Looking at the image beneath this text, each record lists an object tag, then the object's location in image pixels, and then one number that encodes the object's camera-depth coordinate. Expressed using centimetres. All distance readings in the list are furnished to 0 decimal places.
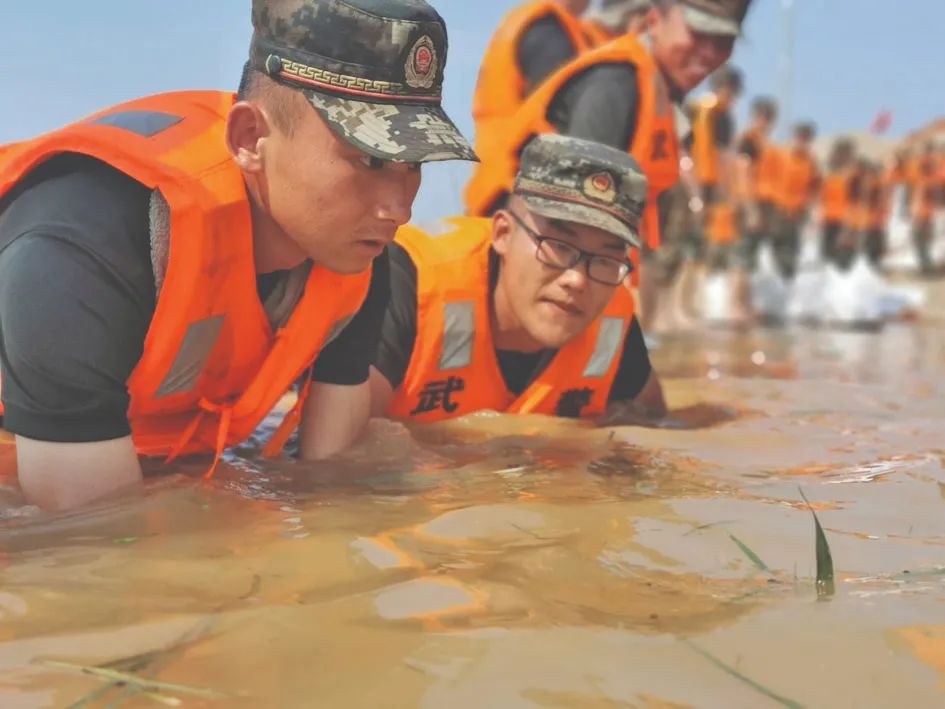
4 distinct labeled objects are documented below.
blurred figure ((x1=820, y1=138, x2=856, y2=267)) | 1369
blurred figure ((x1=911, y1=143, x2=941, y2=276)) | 1614
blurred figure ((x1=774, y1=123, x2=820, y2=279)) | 1238
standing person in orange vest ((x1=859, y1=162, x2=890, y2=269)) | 1420
